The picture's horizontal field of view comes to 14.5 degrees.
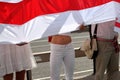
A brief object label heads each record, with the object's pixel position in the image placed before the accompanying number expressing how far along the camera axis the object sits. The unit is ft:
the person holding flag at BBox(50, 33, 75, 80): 25.06
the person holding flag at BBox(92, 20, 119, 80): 25.36
